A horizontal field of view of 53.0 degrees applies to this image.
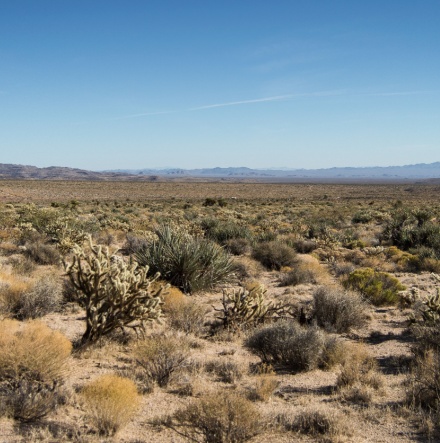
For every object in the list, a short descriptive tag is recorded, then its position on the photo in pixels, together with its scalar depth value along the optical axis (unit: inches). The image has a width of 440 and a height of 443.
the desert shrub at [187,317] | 288.8
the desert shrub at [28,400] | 167.8
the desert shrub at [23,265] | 411.5
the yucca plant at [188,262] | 383.9
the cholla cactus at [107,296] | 239.0
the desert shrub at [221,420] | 153.4
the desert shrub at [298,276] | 438.0
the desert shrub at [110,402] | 164.1
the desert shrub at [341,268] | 491.8
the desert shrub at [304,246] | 643.5
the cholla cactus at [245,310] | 300.4
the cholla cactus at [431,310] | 281.7
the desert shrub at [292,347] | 238.4
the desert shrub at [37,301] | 291.3
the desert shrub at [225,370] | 220.8
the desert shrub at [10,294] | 287.0
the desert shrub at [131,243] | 540.4
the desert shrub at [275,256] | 526.0
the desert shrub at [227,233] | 653.9
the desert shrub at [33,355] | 187.3
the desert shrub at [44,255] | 476.7
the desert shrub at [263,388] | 198.7
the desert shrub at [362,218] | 1070.6
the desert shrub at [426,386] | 188.9
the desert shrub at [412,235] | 643.6
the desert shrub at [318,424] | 168.9
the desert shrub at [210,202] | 1754.9
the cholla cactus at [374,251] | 591.5
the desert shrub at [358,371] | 214.2
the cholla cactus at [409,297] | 359.9
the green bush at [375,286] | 376.8
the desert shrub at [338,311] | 303.6
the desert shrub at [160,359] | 212.1
